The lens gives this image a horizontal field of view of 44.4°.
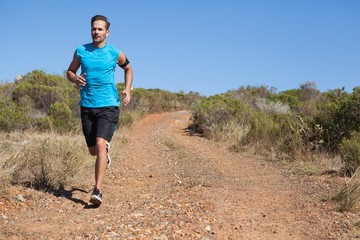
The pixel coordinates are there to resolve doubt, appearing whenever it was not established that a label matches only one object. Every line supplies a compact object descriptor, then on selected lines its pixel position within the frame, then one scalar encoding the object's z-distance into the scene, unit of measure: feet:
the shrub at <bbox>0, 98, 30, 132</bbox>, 35.42
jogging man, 15.76
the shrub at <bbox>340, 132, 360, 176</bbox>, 21.85
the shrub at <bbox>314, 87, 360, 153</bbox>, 30.48
